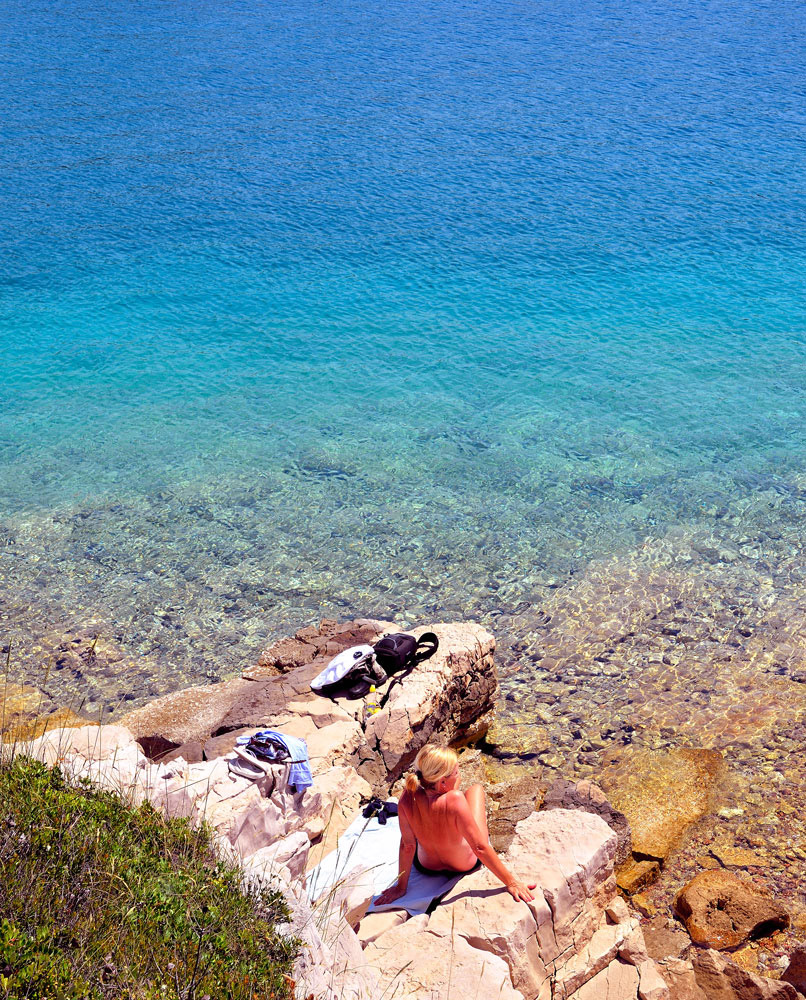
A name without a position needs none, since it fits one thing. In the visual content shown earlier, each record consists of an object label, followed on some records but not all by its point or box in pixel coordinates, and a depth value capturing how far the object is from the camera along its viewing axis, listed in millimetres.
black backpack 8500
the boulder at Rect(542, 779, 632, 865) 7227
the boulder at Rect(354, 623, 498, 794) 7898
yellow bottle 8141
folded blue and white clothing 6789
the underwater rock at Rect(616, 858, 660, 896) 7098
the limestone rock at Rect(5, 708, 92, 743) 8723
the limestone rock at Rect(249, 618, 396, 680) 9539
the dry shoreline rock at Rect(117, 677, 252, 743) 8617
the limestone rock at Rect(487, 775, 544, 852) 7068
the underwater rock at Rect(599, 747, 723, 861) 7746
